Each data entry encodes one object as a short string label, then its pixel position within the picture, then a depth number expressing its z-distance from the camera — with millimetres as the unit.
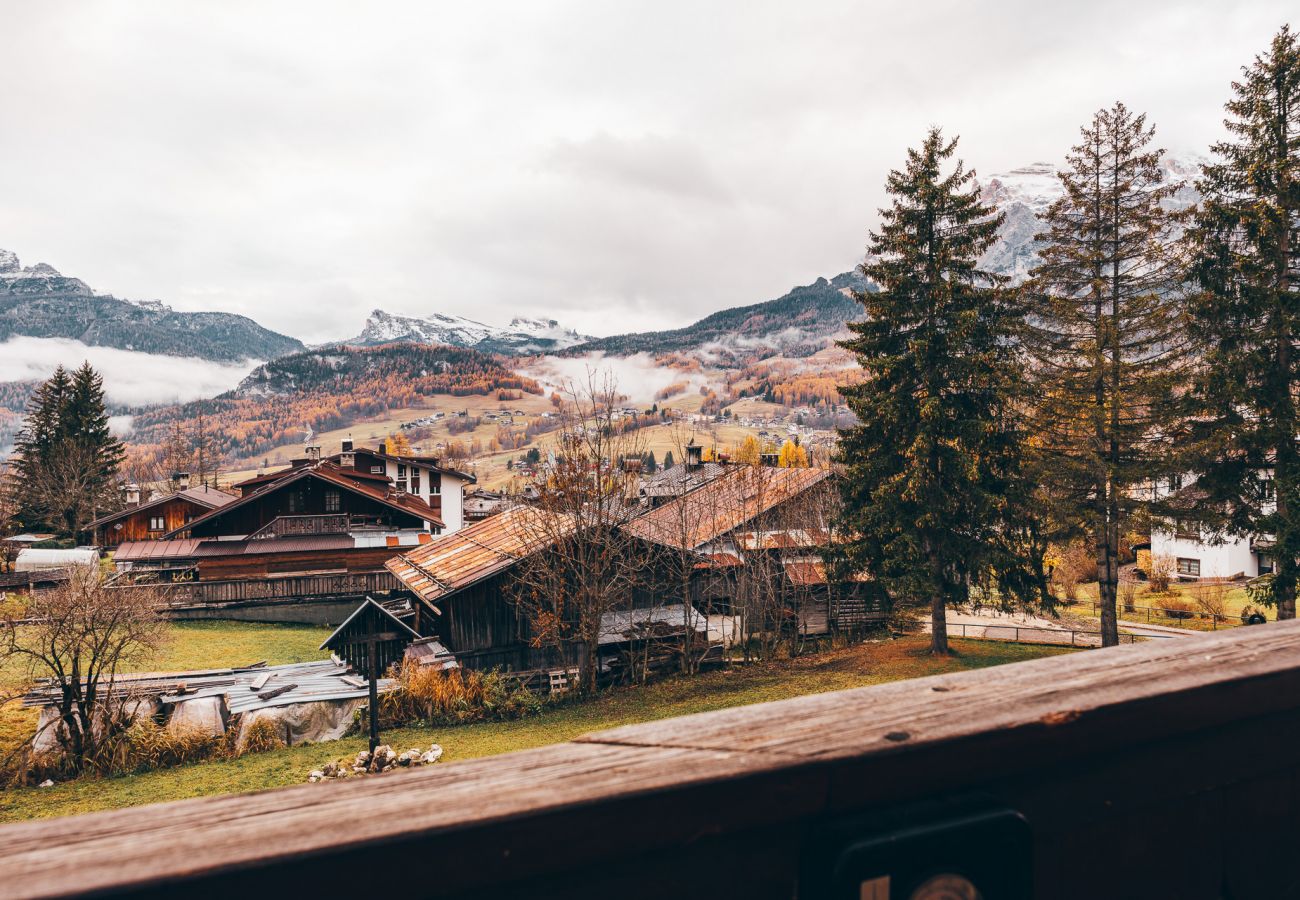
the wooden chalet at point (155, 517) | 47469
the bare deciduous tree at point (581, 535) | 20391
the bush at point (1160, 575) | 39094
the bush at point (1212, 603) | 32025
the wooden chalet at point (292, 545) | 33656
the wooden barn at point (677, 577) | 21578
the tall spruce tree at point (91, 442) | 53719
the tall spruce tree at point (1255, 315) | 20156
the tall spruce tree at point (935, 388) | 22547
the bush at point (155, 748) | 16469
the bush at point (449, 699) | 19031
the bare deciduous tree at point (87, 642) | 16531
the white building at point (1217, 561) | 42312
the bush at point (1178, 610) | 32750
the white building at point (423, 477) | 59531
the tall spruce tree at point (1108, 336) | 22531
